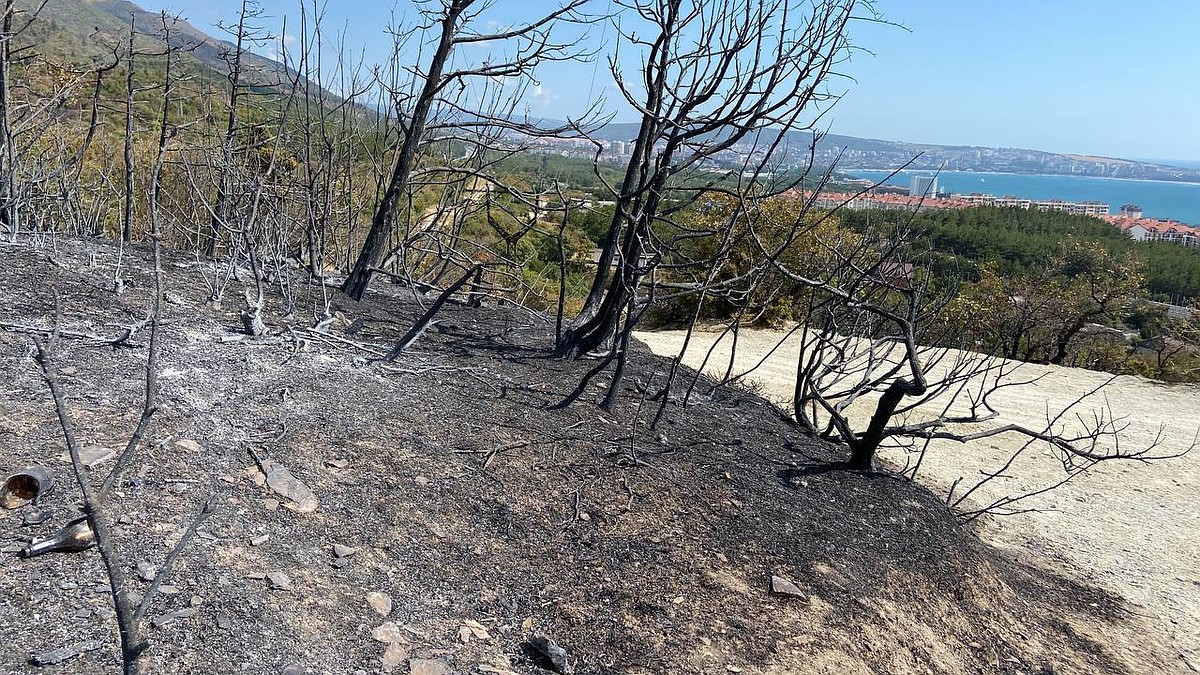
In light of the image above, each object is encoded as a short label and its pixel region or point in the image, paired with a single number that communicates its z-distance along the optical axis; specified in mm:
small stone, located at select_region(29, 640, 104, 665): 1855
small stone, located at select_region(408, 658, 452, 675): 2234
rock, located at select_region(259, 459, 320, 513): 2809
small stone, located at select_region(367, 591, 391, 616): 2432
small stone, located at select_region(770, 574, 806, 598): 3051
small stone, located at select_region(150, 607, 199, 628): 2070
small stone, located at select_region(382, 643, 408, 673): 2209
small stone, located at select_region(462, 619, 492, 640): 2475
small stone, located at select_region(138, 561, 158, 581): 2215
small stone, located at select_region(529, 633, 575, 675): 2432
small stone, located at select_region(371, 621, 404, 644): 2311
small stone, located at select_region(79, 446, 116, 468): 2648
